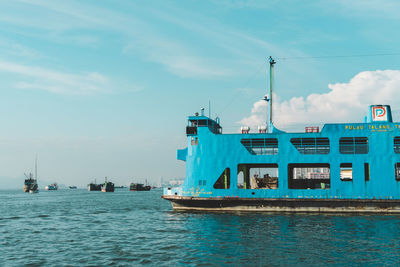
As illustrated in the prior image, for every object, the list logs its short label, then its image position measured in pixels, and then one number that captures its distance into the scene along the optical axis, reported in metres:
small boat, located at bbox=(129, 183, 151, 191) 159.50
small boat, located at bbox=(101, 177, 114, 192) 135.49
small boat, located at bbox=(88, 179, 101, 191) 156.90
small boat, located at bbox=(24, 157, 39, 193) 130.12
